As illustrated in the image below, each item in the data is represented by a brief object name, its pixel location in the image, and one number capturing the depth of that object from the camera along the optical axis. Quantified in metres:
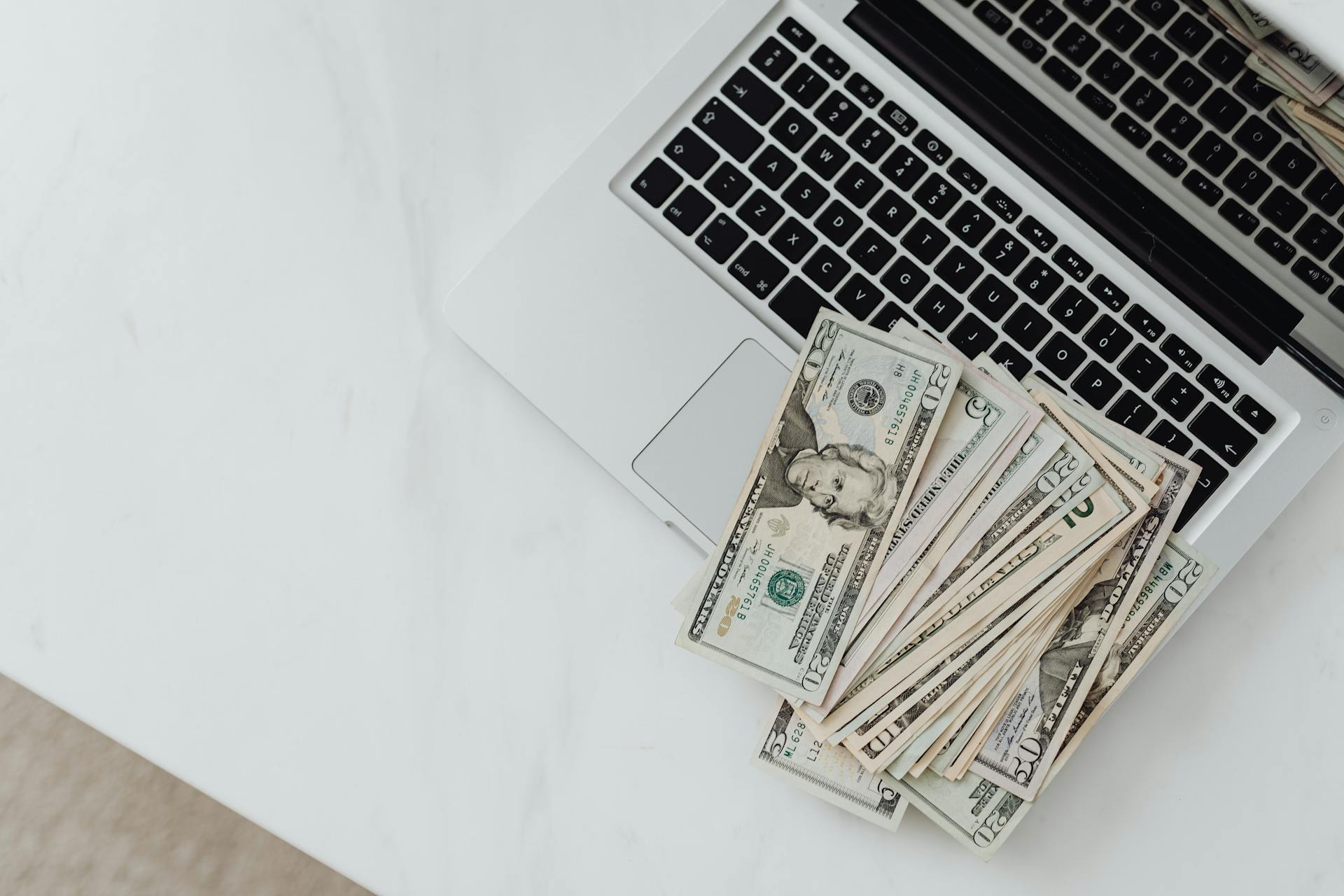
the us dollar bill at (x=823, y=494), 0.63
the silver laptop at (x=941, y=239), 0.64
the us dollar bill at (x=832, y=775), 0.62
